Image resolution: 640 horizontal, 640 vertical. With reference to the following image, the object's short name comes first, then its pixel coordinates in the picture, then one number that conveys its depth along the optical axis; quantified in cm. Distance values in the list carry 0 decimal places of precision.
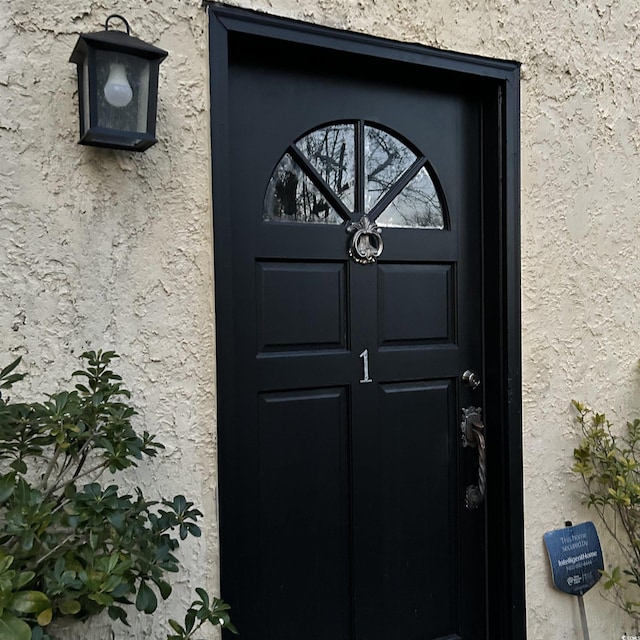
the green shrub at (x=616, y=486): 281
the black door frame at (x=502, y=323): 268
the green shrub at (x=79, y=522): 153
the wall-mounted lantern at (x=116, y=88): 186
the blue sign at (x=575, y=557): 280
